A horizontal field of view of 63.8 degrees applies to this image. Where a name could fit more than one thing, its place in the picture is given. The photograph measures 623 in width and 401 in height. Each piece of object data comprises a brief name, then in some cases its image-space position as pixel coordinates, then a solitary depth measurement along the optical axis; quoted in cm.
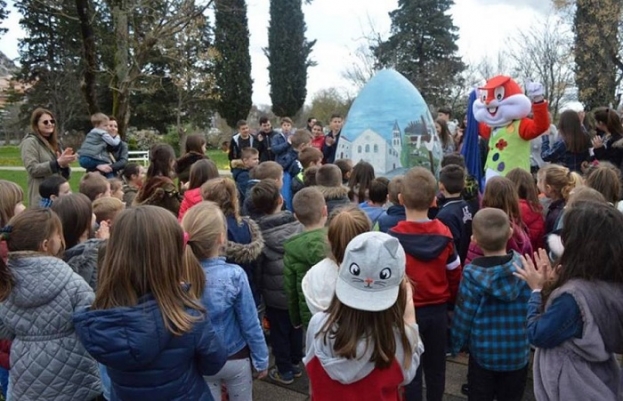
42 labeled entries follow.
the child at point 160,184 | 423
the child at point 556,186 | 399
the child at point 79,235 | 287
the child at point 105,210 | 360
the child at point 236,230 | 335
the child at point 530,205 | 393
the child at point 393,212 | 373
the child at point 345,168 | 580
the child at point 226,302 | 259
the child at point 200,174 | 452
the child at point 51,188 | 433
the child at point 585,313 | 195
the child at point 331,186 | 441
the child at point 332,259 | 260
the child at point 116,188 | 475
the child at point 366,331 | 188
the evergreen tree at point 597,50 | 2275
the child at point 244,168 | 655
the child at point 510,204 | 348
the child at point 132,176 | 545
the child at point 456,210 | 376
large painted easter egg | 660
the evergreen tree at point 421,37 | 3494
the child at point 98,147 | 567
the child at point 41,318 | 229
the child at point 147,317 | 186
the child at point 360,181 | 477
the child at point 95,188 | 425
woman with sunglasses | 493
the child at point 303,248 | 323
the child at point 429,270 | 300
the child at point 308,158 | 605
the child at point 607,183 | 381
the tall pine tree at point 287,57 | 3722
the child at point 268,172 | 469
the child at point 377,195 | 417
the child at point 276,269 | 370
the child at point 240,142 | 837
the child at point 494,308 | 277
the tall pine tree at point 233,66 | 3381
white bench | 2384
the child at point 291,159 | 692
